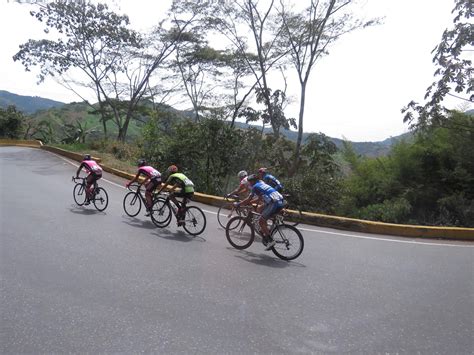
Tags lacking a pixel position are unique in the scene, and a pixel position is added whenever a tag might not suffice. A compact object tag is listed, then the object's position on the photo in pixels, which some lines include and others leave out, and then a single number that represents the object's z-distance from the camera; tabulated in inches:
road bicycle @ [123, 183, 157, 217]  386.3
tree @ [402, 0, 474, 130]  418.6
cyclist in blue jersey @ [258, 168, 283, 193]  344.8
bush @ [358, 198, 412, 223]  476.0
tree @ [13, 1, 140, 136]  1057.5
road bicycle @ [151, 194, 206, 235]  335.0
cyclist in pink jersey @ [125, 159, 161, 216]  363.9
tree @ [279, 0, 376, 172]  788.3
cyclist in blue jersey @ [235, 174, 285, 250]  284.8
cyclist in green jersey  338.6
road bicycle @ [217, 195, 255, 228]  334.0
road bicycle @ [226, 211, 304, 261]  279.3
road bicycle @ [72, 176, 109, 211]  408.8
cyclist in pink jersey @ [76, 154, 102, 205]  411.7
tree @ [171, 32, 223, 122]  1155.3
